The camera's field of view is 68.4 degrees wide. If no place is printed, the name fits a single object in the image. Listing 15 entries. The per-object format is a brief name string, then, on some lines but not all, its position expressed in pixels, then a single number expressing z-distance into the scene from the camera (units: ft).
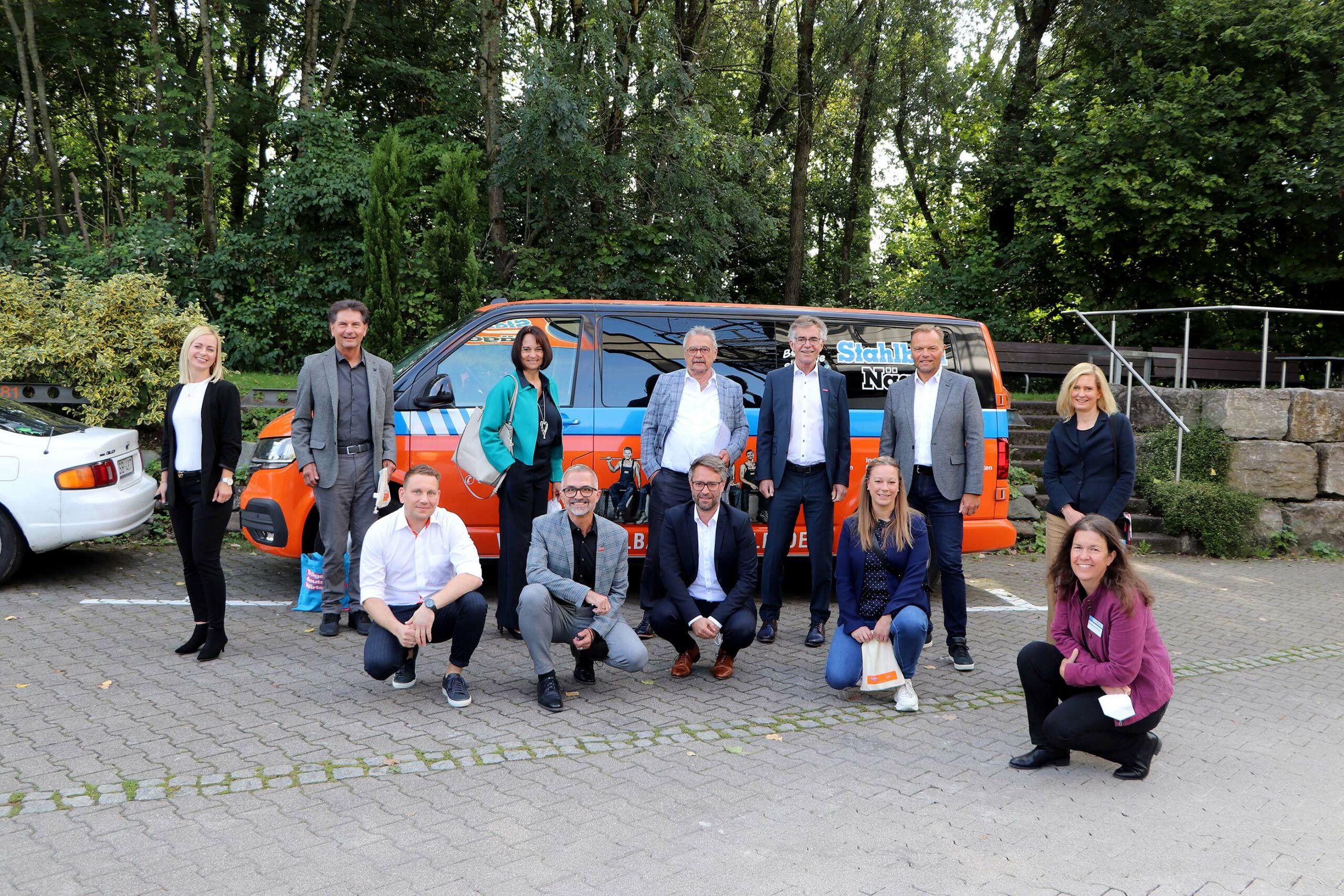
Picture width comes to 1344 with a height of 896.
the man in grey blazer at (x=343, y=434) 19.43
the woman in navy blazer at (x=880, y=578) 16.61
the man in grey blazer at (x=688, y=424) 19.90
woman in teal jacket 19.29
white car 22.40
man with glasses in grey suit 16.19
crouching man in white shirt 15.98
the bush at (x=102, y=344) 30.17
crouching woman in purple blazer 13.39
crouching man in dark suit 17.51
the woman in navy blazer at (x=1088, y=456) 17.75
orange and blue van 22.15
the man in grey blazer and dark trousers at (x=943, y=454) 19.19
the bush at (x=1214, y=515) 32.65
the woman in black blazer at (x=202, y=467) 17.89
